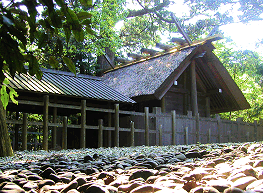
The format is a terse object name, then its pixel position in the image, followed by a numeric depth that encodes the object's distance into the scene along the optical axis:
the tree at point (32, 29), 1.90
